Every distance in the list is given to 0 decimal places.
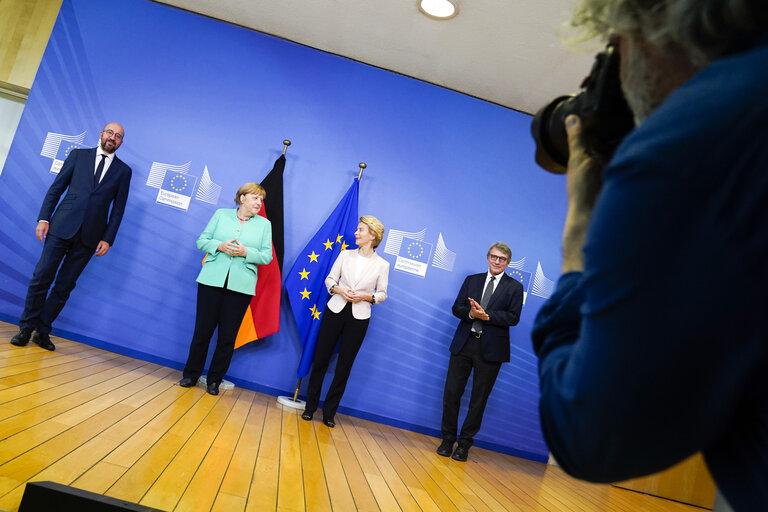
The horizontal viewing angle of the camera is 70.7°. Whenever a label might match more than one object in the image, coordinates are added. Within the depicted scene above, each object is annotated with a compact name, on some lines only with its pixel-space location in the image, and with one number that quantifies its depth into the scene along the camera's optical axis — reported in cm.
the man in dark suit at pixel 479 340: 399
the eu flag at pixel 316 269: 418
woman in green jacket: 373
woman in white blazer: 386
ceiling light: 371
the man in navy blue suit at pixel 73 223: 365
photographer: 35
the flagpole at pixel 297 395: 405
